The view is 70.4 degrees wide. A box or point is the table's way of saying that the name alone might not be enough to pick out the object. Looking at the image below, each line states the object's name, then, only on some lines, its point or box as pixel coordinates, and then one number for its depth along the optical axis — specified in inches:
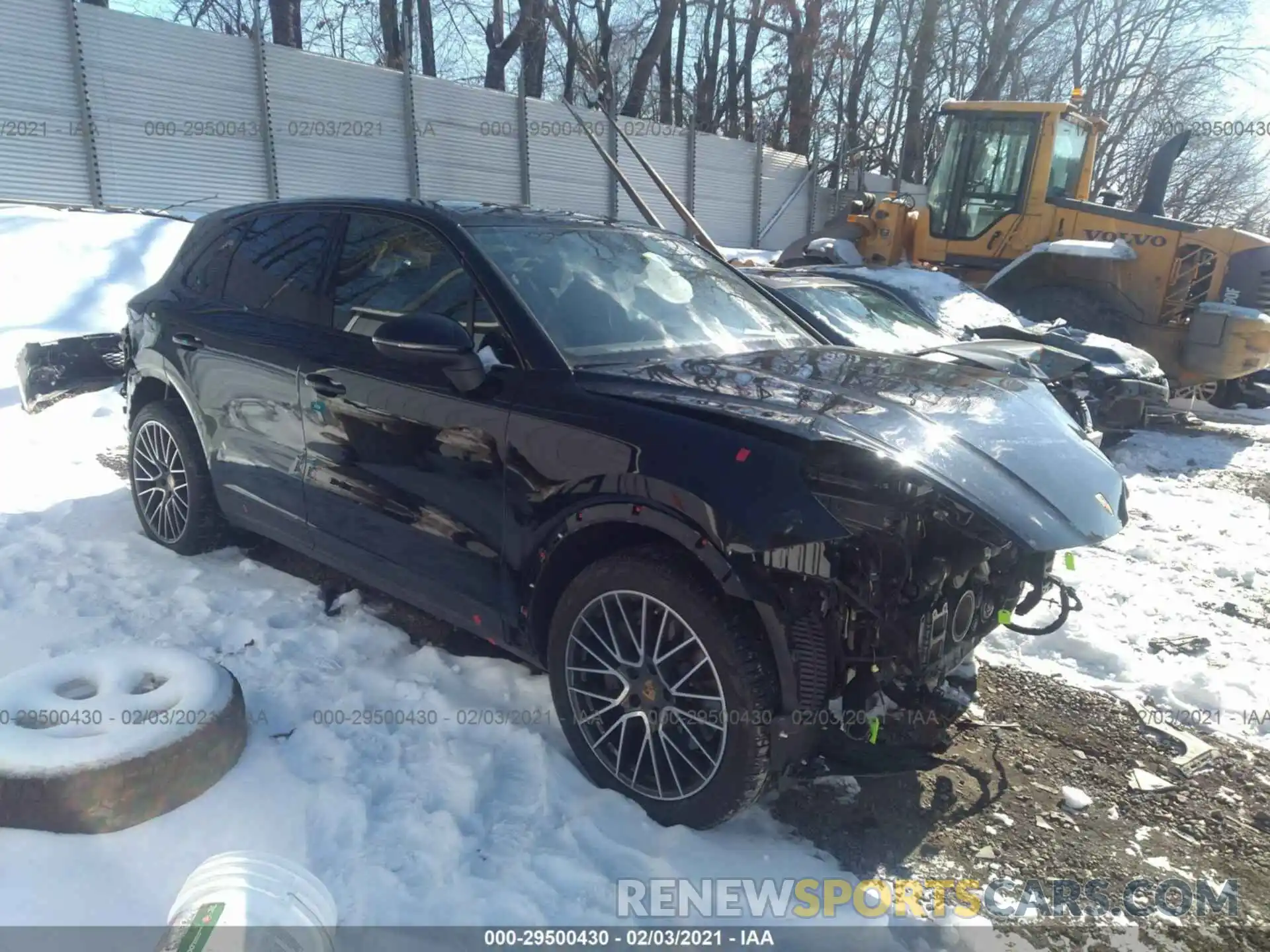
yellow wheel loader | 374.0
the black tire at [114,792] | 93.7
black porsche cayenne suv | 96.9
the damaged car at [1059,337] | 283.4
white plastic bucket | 74.2
